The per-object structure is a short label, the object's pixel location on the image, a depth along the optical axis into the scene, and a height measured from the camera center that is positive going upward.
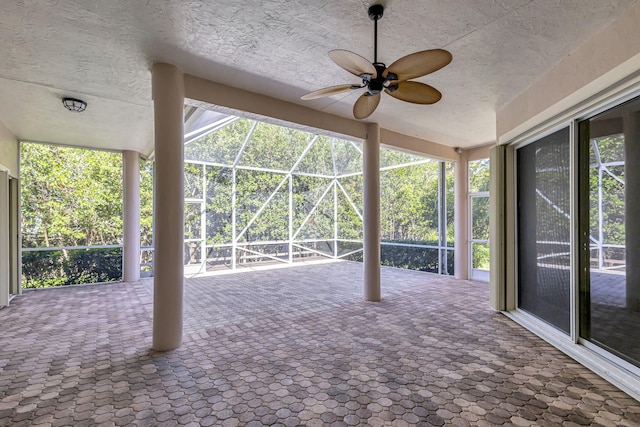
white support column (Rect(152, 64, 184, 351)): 3.08 +0.15
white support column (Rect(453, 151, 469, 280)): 6.83 -0.01
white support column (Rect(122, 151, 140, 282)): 6.50 +0.02
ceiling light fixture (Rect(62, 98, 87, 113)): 3.84 +1.41
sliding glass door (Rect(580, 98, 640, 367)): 2.45 -0.13
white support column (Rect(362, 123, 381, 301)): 5.01 +0.00
